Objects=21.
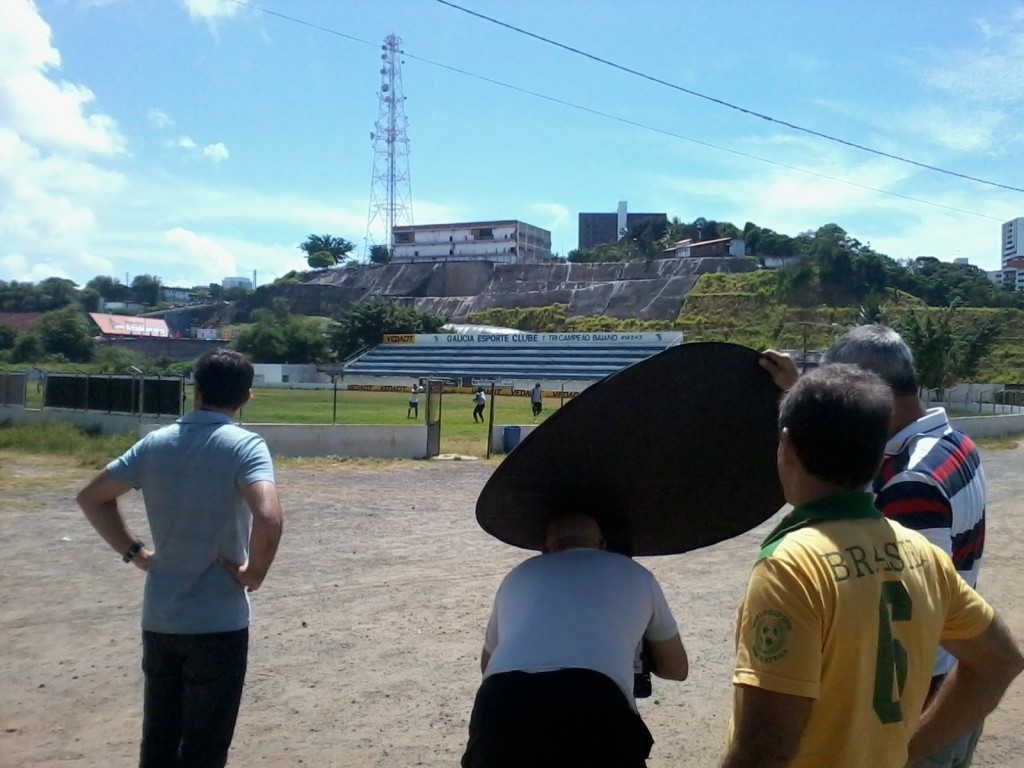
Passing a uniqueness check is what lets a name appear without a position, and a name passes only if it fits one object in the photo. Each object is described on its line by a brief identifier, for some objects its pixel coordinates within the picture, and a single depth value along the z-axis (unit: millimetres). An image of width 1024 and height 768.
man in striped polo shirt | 2477
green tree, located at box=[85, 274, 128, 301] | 161000
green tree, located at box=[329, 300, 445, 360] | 91375
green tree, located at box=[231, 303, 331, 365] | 82875
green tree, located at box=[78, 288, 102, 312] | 135000
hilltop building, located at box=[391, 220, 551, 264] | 157125
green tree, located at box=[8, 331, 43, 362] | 61969
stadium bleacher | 75312
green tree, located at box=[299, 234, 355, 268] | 180875
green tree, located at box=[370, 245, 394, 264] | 159338
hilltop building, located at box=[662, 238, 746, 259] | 126244
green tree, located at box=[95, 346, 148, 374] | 58712
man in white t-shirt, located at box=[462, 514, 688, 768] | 2105
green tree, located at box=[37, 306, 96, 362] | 66500
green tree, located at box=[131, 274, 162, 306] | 166000
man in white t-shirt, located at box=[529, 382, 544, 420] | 37022
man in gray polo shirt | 3203
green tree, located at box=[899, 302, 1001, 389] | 40562
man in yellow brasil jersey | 1713
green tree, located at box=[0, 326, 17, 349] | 69312
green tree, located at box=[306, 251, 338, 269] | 170500
